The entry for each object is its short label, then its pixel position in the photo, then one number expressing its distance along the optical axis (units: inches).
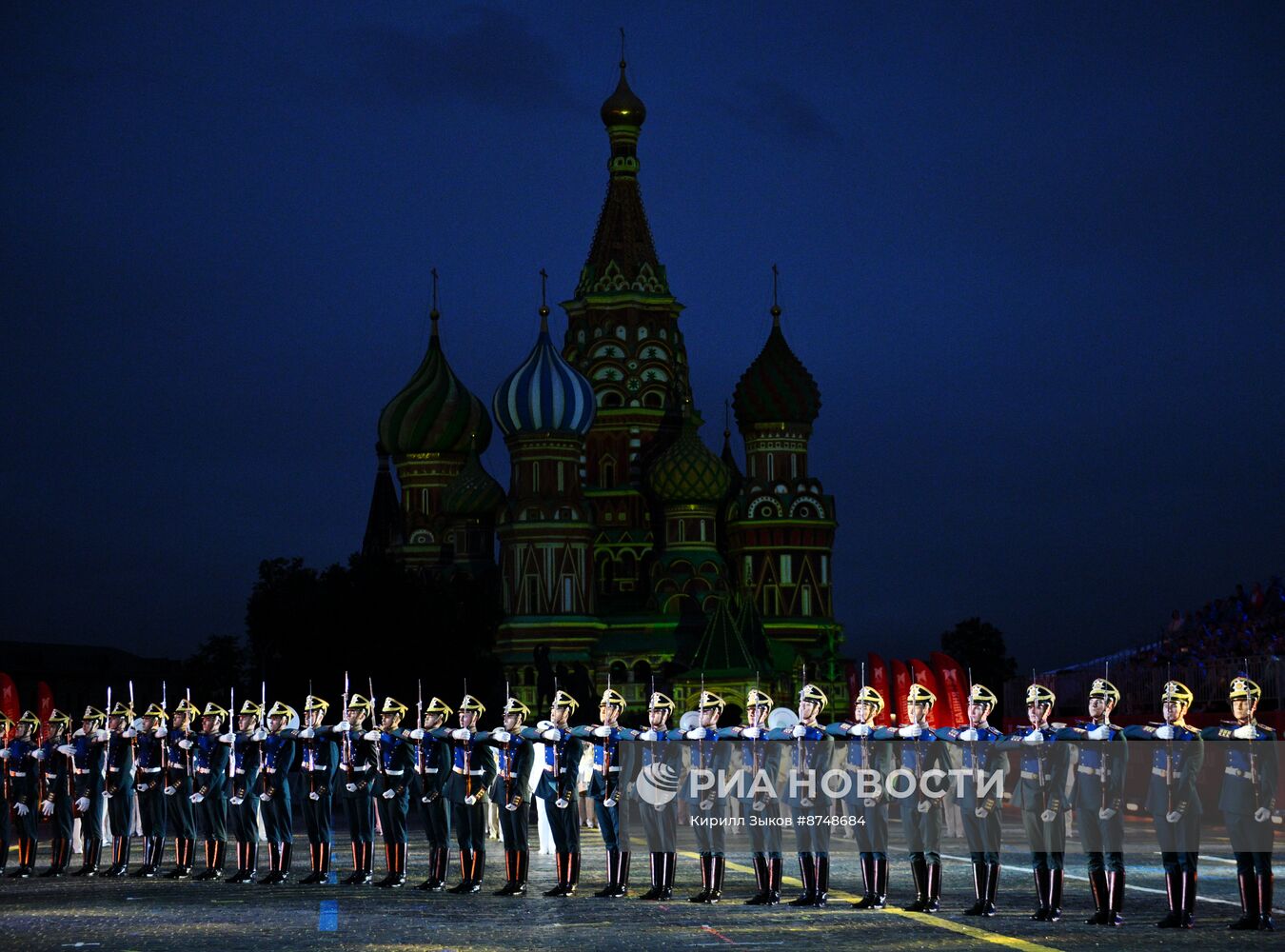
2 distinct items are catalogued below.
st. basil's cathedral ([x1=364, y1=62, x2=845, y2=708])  2977.4
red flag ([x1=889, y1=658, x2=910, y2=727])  1352.1
